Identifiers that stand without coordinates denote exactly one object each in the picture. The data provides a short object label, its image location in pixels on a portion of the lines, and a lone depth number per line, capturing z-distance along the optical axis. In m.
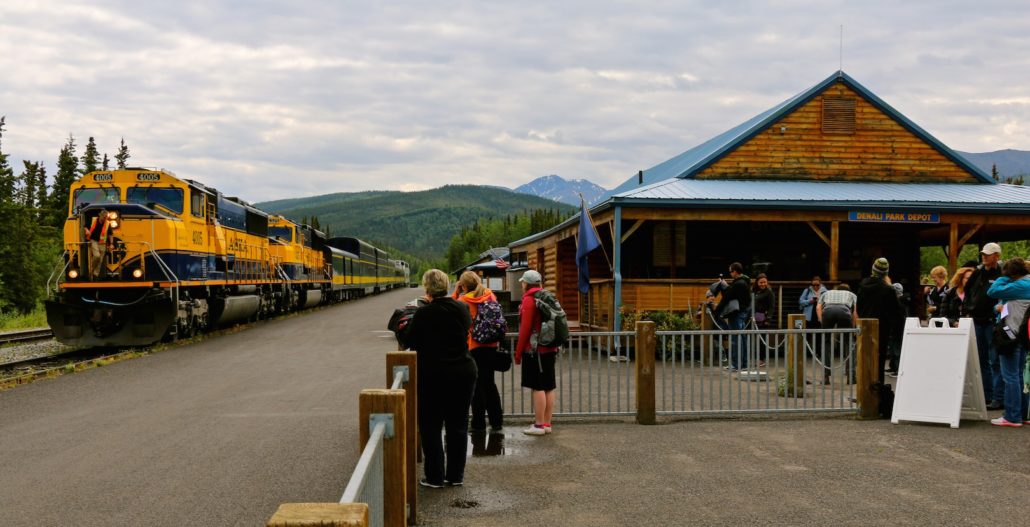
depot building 19.42
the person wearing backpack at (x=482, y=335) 8.31
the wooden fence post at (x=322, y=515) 2.17
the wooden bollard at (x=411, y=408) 5.89
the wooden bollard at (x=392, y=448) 4.25
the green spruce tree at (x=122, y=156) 88.19
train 18.62
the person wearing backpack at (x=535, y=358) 8.92
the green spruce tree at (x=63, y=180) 76.31
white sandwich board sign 9.40
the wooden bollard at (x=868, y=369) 9.93
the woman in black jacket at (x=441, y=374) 6.75
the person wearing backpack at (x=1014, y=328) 9.13
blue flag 15.64
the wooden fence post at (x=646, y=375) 9.55
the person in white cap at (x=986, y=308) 9.91
